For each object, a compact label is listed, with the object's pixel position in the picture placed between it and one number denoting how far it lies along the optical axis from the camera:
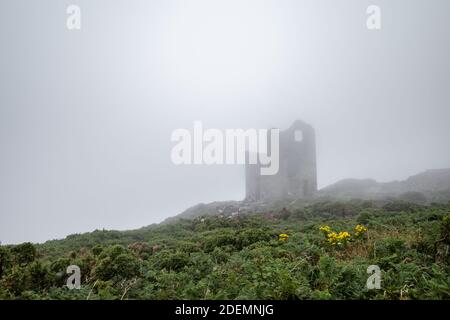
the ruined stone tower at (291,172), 55.53
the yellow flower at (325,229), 8.39
